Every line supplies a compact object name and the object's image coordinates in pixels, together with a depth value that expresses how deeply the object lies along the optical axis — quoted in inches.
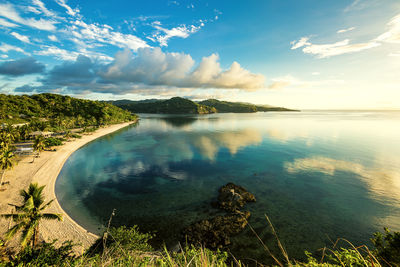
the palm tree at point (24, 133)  2947.8
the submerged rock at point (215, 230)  957.8
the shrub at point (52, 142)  2580.7
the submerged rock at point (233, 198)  1269.7
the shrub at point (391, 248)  568.0
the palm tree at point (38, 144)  2042.8
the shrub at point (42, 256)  612.7
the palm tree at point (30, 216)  702.5
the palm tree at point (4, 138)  1748.3
